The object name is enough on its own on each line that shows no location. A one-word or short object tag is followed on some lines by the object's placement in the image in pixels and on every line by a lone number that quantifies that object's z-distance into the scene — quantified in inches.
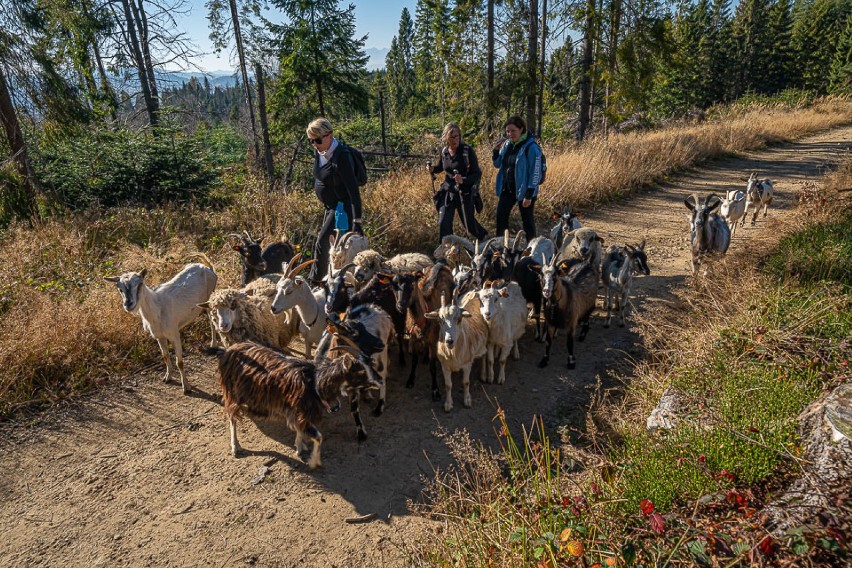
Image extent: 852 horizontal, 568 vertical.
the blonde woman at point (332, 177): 225.1
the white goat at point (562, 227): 326.0
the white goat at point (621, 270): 261.9
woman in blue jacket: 272.8
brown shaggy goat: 159.3
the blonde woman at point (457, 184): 278.5
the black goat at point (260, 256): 252.0
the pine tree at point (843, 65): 1278.4
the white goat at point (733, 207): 382.3
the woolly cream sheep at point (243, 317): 195.0
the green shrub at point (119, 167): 359.5
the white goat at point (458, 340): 193.2
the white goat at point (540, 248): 285.0
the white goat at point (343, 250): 254.2
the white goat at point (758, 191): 418.3
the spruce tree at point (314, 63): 593.0
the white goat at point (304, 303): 209.0
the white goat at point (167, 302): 190.5
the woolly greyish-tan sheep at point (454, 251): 284.0
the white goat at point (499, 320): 215.2
